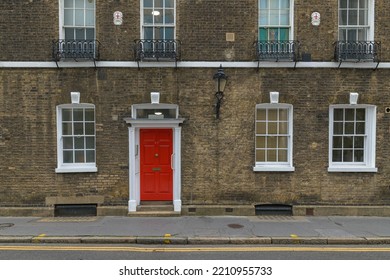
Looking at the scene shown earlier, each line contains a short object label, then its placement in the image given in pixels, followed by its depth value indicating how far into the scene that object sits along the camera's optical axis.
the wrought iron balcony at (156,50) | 8.66
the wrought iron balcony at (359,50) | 8.78
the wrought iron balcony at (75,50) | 8.61
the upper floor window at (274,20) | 8.93
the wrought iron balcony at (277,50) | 8.74
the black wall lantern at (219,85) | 8.41
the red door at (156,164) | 9.10
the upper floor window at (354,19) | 8.98
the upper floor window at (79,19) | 8.85
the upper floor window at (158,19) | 8.86
